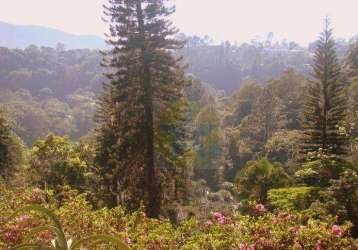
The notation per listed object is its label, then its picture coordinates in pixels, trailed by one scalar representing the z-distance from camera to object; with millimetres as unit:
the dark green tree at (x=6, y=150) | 22719
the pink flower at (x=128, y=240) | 5437
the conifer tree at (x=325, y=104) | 21828
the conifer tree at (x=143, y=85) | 17750
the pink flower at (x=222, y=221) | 6195
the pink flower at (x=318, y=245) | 5344
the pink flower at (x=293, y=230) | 5513
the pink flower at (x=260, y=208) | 7398
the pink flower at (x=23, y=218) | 5868
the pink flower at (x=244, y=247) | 5167
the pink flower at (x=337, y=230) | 5648
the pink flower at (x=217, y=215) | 6575
